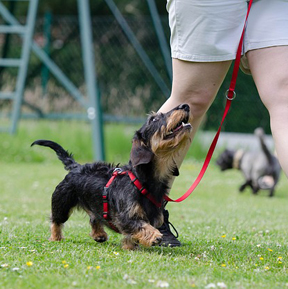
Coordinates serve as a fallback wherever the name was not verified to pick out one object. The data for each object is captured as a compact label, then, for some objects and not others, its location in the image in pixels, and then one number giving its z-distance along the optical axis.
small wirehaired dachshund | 7.78
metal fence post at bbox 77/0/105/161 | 21.39
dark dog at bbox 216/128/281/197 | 17.81
